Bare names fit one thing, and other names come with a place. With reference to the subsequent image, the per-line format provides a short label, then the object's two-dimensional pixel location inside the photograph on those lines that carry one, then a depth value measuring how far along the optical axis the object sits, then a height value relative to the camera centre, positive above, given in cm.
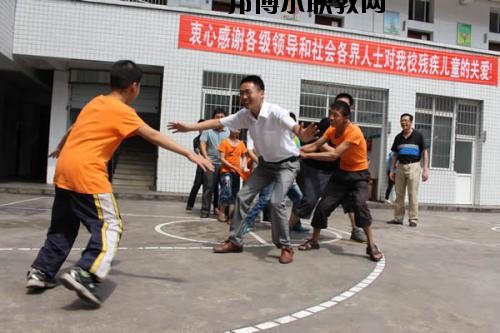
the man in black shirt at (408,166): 859 +35
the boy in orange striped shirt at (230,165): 750 +16
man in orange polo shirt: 513 +6
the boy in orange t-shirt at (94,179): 331 -10
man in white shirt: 475 +24
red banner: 1295 +381
